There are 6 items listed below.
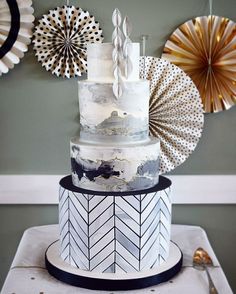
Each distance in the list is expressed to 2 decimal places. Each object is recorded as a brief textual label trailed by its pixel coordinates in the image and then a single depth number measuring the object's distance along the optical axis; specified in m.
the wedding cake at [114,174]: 1.18
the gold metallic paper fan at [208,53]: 1.63
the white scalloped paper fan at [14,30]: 1.62
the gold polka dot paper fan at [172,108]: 1.61
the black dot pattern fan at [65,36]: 1.62
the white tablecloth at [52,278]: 1.19
